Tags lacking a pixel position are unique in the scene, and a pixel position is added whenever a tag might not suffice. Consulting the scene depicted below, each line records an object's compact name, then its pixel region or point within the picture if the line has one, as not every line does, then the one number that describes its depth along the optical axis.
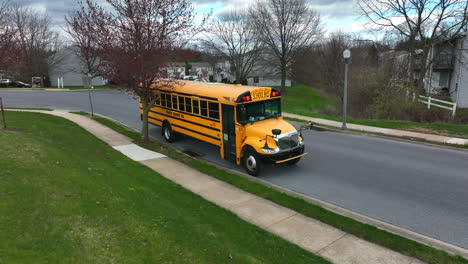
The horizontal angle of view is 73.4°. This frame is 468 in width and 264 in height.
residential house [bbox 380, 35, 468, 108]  26.46
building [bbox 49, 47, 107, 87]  52.56
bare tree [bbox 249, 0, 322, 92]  42.88
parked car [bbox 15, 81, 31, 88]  51.50
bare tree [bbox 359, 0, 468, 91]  23.25
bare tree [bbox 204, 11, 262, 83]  42.75
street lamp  16.40
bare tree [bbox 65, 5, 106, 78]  12.89
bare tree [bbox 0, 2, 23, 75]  14.89
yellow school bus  10.39
